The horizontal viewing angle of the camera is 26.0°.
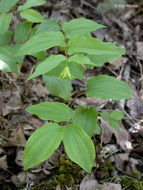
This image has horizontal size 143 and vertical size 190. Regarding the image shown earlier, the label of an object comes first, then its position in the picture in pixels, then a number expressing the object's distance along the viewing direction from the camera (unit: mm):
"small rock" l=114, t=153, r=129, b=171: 674
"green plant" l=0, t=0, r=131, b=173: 492
